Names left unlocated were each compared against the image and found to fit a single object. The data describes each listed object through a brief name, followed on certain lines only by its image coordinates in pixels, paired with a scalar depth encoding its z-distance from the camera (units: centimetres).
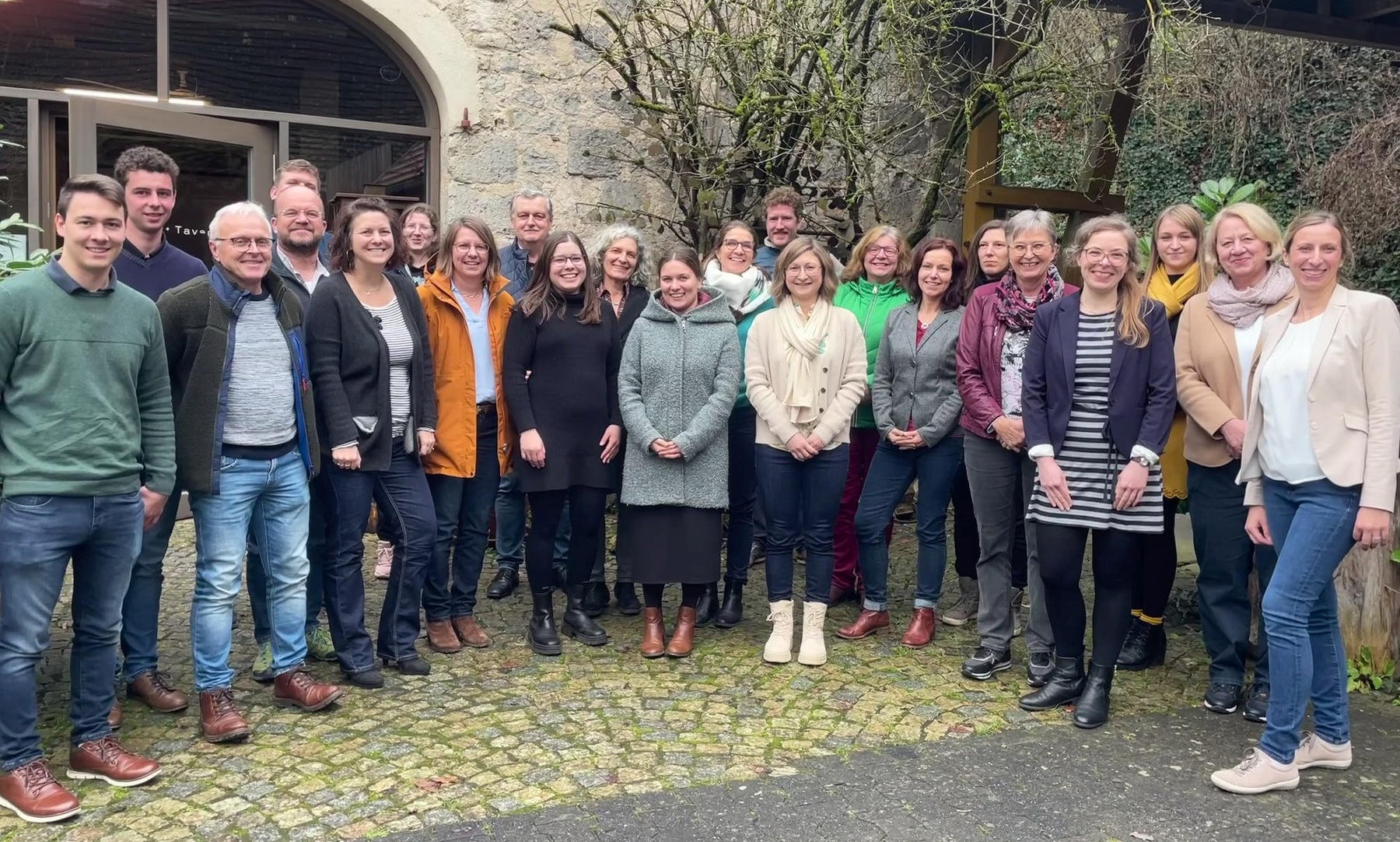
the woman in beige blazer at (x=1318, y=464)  367
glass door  693
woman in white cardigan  503
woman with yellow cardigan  478
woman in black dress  504
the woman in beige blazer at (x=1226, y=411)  438
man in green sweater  343
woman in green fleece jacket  564
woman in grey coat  503
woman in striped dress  429
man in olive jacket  396
